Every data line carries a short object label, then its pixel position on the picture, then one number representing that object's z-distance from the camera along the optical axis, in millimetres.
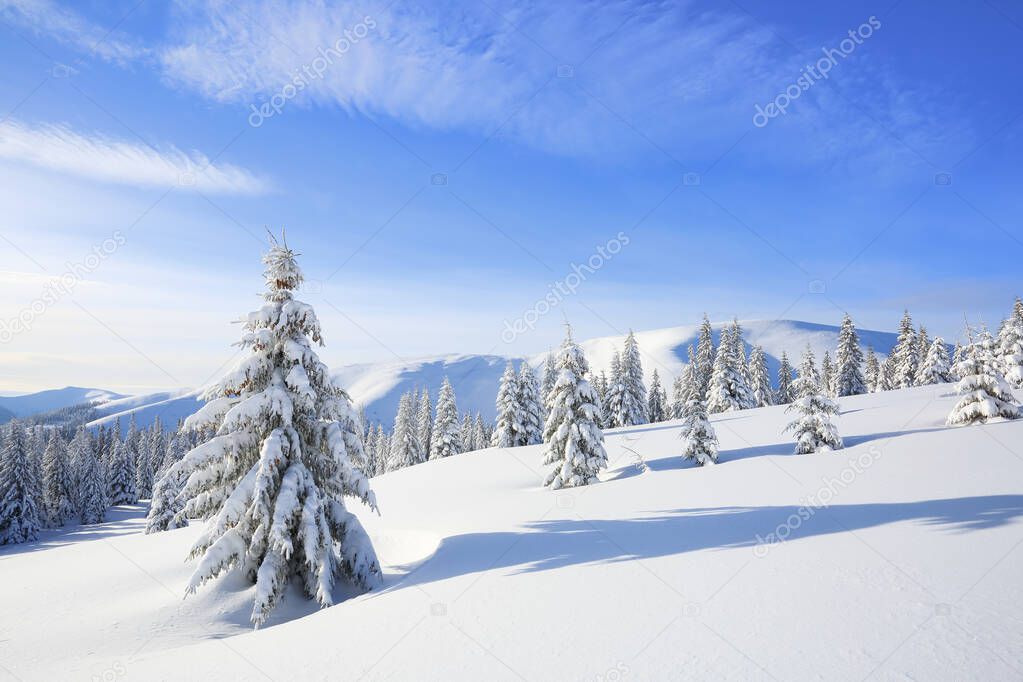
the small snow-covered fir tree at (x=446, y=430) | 56531
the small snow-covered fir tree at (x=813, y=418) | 23000
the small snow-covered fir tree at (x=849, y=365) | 58344
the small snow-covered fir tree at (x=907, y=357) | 61000
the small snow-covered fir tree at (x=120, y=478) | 77338
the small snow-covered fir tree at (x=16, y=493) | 47000
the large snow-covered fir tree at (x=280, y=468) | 11125
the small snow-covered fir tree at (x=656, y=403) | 76938
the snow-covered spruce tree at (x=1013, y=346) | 34094
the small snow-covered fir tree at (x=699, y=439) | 25188
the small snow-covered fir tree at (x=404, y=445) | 63531
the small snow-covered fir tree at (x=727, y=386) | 53375
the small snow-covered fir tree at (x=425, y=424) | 74375
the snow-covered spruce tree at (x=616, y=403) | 55594
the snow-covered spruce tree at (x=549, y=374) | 58050
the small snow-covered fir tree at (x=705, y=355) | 60406
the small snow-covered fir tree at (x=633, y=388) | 55688
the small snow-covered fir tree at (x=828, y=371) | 71662
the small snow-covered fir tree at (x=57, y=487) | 60888
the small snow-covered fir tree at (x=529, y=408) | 46906
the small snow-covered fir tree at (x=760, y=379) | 64688
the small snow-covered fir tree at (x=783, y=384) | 70219
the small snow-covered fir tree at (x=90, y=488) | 64312
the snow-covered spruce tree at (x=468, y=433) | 82750
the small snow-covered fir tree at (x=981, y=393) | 22641
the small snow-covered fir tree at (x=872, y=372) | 77488
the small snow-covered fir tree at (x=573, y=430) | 25547
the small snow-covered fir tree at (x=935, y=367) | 54344
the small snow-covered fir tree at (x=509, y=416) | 46406
